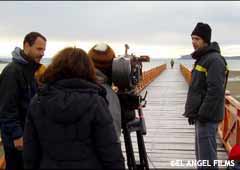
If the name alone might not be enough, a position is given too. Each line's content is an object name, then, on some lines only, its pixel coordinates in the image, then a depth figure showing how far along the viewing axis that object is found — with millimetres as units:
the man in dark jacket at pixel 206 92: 4012
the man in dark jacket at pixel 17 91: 3352
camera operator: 3029
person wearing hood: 2414
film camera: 3109
